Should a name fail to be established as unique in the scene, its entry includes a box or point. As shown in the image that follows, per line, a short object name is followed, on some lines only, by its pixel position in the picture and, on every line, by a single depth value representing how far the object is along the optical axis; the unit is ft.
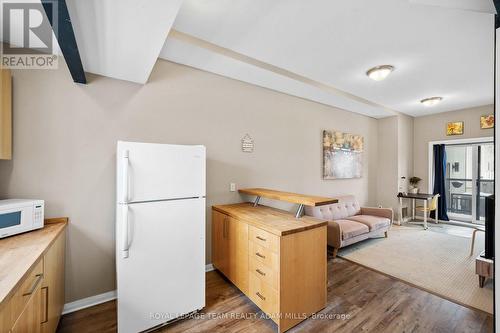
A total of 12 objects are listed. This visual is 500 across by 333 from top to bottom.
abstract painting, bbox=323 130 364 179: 14.52
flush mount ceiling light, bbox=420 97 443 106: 14.14
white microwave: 5.11
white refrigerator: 5.82
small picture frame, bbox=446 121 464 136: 16.62
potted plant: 18.54
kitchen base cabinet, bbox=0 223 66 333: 3.31
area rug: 8.03
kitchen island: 6.04
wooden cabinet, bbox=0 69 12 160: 5.69
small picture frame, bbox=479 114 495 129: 15.18
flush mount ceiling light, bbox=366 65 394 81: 9.74
